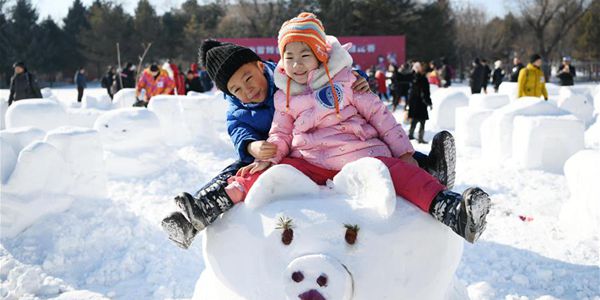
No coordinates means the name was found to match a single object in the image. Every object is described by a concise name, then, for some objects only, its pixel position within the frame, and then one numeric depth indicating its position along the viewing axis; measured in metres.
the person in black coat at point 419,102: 9.99
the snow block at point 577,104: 11.52
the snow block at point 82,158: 6.02
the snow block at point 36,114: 8.37
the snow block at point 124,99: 12.23
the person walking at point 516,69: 15.08
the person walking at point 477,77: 16.44
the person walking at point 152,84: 11.29
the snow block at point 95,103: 11.12
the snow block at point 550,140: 7.25
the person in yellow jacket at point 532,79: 9.62
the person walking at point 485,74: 16.72
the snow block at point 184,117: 10.06
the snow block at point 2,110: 10.86
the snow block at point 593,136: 9.44
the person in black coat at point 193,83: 15.30
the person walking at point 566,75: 15.43
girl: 2.48
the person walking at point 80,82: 18.67
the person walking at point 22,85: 10.66
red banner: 25.83
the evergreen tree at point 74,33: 41.56
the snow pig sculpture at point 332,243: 2.09
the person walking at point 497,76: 18.61
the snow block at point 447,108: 12.17
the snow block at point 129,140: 7.80
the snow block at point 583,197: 5.09
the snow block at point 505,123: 7.53
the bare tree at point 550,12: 33.53
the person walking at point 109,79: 18.34
